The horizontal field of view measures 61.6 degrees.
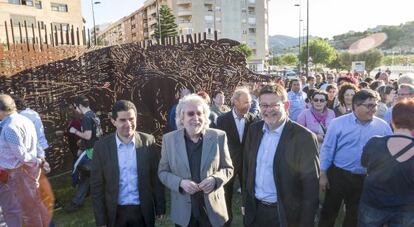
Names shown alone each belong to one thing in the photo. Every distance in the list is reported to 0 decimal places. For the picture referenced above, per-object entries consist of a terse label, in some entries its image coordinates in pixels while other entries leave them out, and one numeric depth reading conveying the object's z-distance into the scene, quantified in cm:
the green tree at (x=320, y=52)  5425
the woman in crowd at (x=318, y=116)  498
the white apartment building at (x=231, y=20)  6288
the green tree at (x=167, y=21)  4453
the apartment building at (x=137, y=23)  7572
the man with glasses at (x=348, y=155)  370
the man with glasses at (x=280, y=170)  287
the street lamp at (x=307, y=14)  2481
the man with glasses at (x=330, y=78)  1056
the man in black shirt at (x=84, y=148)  532
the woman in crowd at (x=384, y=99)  524
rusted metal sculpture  661
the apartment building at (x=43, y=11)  3503
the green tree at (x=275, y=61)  8487
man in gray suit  299
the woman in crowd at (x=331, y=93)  673
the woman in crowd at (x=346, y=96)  491
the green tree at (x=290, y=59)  6825
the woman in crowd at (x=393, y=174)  276
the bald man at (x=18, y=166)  384
